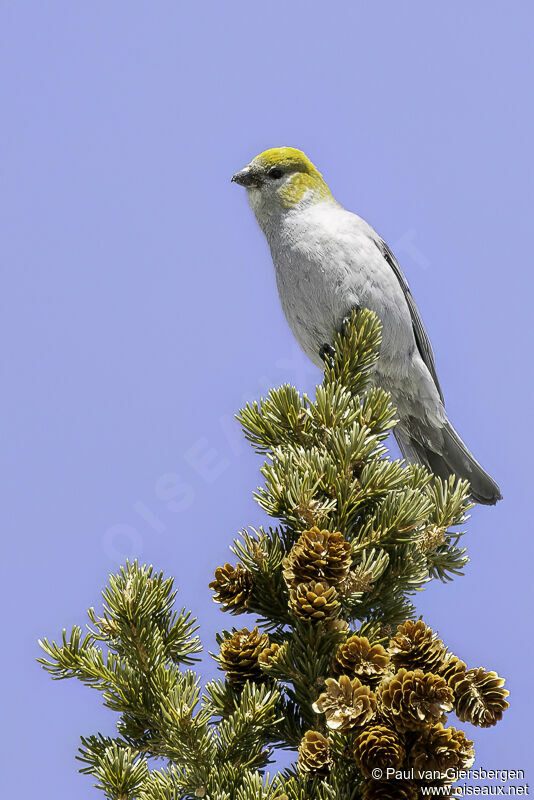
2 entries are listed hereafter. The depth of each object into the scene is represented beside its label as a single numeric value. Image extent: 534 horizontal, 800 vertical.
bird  6.29
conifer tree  5.92
